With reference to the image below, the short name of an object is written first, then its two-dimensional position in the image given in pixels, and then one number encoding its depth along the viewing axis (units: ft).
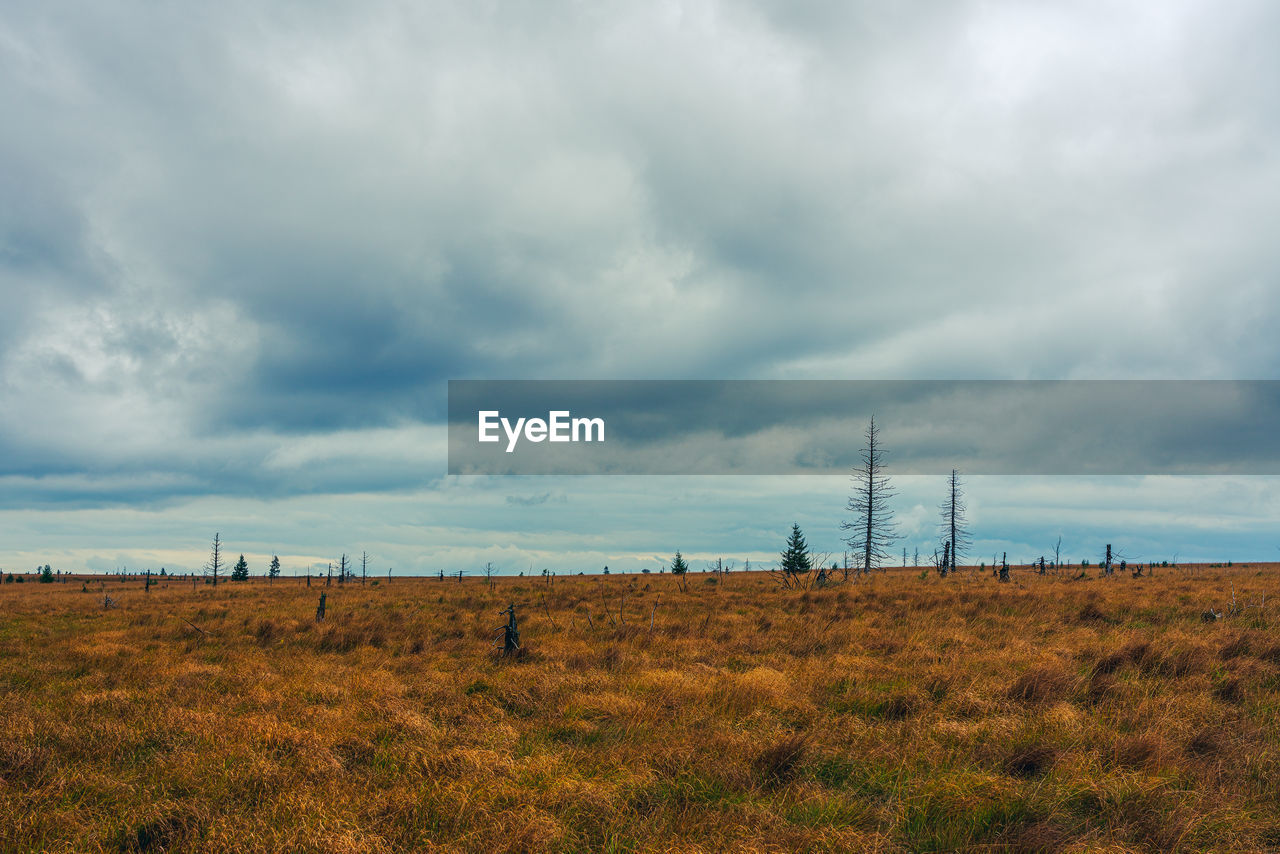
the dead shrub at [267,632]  58.49
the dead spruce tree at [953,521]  176.86
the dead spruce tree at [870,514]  142.61
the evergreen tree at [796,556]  177.17
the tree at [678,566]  225.97
